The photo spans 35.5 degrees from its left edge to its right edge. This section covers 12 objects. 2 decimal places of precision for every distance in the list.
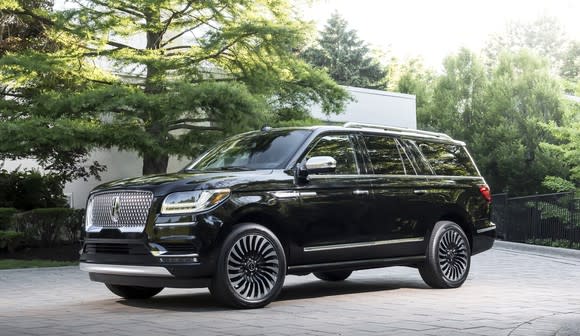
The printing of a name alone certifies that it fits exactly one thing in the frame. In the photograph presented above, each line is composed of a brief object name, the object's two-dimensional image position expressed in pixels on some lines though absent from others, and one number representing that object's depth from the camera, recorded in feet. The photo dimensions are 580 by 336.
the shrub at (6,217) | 57.57
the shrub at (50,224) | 58.85
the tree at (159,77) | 51.80
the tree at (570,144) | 71.97
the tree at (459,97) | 118.62
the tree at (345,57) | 174.91
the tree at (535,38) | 287.89
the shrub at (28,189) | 63.82
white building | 70.38
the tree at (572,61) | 282.36
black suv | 29.71
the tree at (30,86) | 51.26
